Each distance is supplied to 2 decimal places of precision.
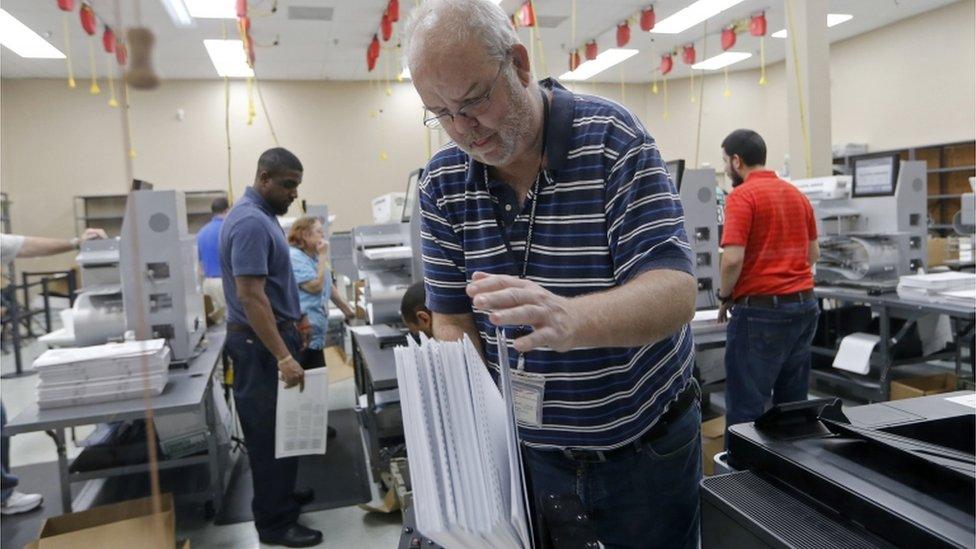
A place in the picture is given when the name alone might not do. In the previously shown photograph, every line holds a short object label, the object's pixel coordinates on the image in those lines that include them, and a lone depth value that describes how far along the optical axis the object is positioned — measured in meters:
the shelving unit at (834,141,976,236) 7.63
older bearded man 0.81
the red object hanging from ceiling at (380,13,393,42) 6.00
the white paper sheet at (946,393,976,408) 0.86
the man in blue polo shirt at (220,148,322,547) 2.42
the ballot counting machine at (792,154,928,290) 3.54
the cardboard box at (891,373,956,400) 3.11
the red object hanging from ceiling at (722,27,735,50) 7.38
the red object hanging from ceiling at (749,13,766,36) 6.99
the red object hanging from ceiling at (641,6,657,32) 6.68
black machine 0.53
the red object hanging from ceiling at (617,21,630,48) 7.08
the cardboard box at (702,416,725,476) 2.67
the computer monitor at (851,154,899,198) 3.57
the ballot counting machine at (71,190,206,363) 2.50
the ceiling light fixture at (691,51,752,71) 9.35
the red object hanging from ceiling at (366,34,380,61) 7.11
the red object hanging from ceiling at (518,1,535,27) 4.62
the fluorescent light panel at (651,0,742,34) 6.84
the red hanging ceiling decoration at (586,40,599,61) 8.12
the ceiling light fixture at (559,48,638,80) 8.70
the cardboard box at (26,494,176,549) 1.91
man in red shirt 2.58
